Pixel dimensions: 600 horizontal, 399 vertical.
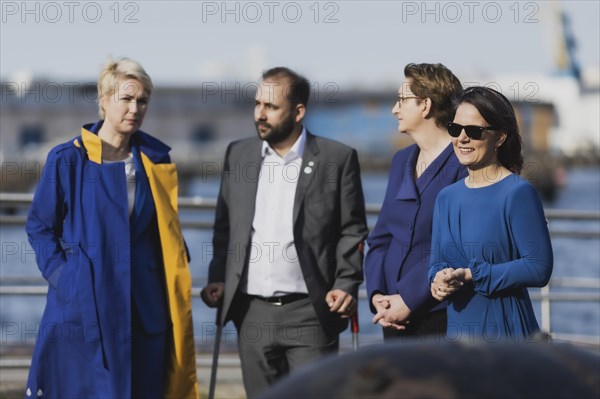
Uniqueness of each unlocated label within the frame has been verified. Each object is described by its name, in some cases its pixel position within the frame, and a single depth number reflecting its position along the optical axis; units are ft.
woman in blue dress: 24.58
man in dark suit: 31.68
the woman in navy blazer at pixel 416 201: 28.91
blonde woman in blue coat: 29.63
